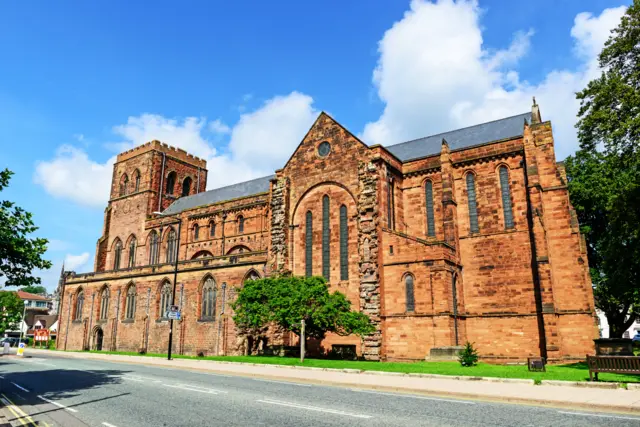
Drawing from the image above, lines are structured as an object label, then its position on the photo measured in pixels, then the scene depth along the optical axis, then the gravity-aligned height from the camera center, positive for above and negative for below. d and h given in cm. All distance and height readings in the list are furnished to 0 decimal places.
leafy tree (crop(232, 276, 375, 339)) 2561 +56
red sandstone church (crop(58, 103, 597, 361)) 2573 +431
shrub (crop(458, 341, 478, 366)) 2094 -183
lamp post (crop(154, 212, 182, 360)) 2939 -130
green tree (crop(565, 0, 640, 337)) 1977 +840
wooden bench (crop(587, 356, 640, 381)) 1423 -147
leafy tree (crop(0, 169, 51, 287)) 1326 +206
